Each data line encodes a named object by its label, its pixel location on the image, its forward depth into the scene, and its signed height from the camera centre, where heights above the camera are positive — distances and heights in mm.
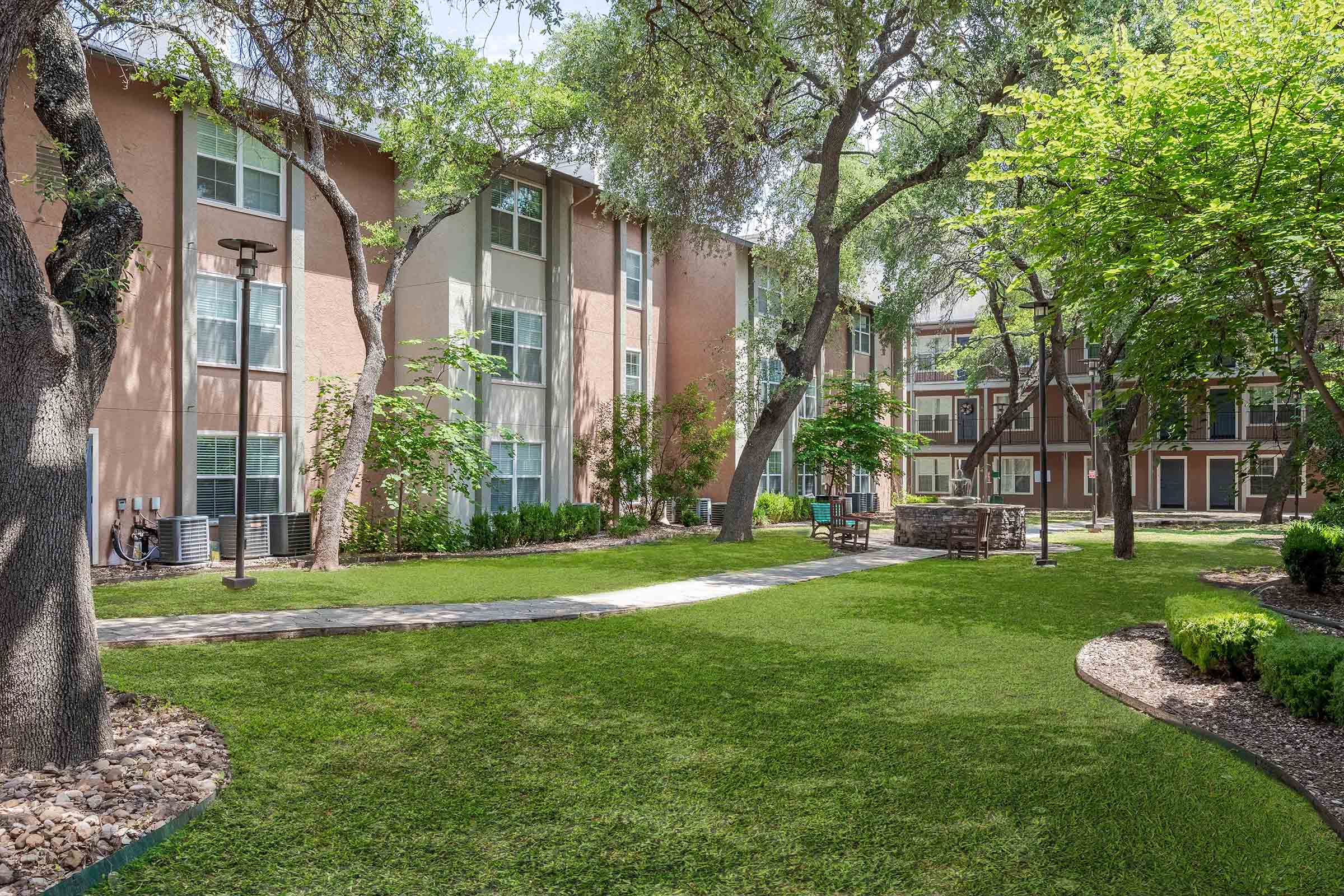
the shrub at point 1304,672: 6160 -1364
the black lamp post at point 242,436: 11930 +533
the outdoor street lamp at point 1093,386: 34781 +3961
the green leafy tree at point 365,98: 10500 +5473
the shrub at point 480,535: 19250 -1245
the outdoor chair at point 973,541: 18859 -1358
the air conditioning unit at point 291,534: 17109 -1106
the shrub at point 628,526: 23203 -1318
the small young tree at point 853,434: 28734 +1308
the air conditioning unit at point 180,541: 15203 -1084
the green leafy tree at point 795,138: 15742 +7022
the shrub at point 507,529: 19688 -1150
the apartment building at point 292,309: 15398 +3561
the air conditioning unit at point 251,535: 16297 -1076
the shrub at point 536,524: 20500 -1086
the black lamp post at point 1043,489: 17016 -268
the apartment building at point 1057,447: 43875 +1386
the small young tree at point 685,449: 25672 +757
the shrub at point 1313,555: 12875 -1134
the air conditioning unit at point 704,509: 27797 -1019
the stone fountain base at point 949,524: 20766 -1127
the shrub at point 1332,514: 15102 -656
